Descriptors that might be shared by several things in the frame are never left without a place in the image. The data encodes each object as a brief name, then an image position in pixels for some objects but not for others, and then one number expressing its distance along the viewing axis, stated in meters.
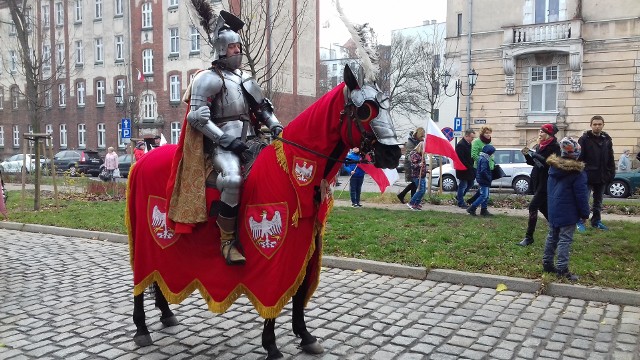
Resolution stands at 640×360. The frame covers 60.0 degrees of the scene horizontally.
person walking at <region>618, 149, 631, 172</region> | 22.68
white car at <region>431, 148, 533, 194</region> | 22.23
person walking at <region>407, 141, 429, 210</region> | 13.17
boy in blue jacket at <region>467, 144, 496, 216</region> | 11.90
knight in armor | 4.41
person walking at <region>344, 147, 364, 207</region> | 13.98
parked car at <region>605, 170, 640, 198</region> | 20.19
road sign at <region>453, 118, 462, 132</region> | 25.75
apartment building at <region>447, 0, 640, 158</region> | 27.70
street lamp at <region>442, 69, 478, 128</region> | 28.75
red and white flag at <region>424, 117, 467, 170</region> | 12.31
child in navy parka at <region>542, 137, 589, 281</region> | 6.74
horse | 4.09
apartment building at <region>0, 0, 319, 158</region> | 41.25
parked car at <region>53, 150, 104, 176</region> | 33.22
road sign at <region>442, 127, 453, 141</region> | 16.46
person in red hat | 8.64
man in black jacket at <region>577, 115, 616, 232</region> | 10.20
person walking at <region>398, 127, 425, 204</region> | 13.95
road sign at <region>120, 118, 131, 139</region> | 25.14
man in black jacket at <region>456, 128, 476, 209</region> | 13.16
